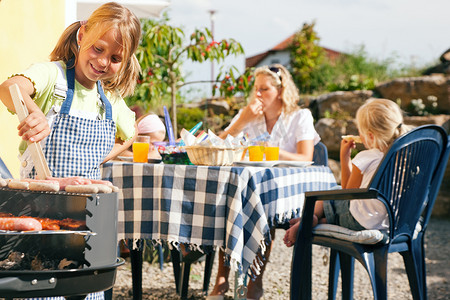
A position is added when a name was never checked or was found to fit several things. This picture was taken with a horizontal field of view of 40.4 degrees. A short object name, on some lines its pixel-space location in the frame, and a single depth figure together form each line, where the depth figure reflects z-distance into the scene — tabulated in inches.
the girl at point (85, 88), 81.0
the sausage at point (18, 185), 65.3
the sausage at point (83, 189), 64.7
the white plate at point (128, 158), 129.9
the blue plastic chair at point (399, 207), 111.0
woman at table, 173.3
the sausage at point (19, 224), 62.9
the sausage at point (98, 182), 70.6
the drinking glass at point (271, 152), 134.0
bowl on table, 127.6
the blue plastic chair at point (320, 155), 174.6
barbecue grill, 62.5
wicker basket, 120.0
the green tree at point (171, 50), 249.6
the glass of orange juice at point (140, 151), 131.6
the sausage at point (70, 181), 68.4
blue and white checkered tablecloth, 114.7
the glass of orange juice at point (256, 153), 132.3
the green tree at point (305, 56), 532.1
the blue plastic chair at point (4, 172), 98.8
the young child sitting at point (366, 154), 122.7
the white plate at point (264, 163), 125.3
